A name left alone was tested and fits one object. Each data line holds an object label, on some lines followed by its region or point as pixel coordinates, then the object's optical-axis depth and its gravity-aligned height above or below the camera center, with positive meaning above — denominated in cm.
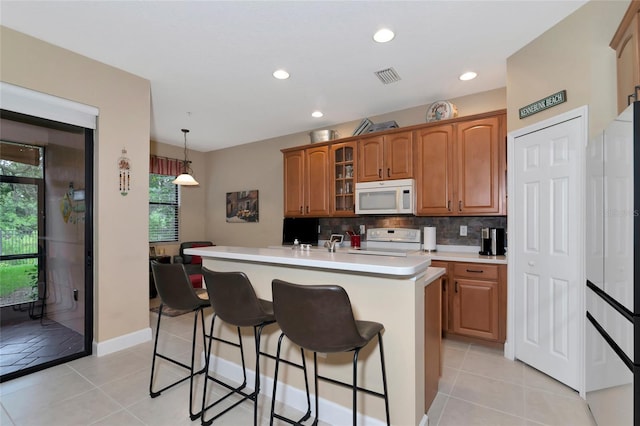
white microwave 366 +19
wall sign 234 +88
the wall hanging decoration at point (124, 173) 305 +41
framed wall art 570 +12
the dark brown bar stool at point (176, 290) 205 -55
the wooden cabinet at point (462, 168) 314 +49
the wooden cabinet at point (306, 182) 441 +45
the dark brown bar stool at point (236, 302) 173 -54
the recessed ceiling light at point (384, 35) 241 +144
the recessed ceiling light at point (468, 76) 311 +143
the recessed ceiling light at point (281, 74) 308 +144
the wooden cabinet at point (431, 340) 186 -84
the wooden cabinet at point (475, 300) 294 -91
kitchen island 164 -69
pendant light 457 +49
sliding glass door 258 -28
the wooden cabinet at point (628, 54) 168 +94
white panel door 227 -30
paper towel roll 371 -33
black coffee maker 321 -33
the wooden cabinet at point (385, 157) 372 +70
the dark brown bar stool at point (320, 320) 138 -51
